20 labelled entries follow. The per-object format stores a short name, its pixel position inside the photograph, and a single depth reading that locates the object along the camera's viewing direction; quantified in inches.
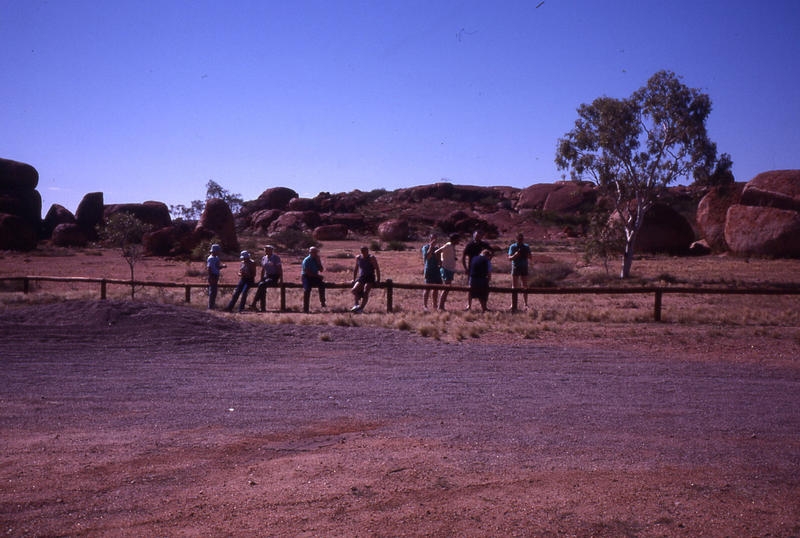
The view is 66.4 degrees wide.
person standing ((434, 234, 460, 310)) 568.7
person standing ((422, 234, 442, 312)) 576.8
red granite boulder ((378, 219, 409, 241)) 2261.3
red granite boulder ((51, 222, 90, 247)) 1841.4
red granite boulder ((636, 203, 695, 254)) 1453.0
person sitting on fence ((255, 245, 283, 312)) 583.5
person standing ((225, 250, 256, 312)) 577.1
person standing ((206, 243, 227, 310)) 584.4
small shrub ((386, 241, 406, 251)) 1871.3
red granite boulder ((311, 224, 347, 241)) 2276.1
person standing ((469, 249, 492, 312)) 521.3
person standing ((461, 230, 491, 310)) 531.8
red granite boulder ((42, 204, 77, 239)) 2030.0
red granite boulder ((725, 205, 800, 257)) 1191.6
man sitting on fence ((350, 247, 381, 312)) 563.8
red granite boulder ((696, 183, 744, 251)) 1392.7
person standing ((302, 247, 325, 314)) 576.7
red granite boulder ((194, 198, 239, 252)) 1498.5
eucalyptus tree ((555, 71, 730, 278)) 956.0
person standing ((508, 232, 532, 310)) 593.9
